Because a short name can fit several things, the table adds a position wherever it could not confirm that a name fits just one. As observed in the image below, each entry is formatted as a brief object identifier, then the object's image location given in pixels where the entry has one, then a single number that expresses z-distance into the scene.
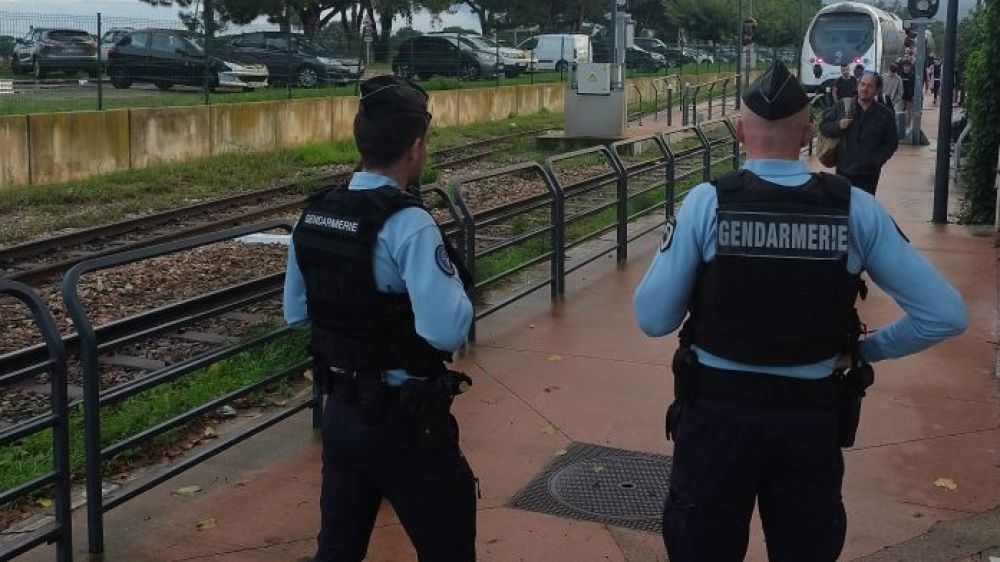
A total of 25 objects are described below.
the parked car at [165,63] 21.84
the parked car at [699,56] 53.44
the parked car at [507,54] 35.81
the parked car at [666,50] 50.84
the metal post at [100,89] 19.72
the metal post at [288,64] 24.94
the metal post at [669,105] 28.73
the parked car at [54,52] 19.84
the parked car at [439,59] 32.22
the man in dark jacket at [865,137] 9.92
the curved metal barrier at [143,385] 4.30
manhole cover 5.09
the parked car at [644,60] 48.56
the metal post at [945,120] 13.32
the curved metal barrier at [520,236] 7.47
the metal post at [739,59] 30.06
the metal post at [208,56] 22.38
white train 34.78
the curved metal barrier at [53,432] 4.03
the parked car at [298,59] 27.58
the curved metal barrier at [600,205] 9.23
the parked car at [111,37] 21.23
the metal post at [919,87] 20.21
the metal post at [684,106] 28.50
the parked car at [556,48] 45.00
